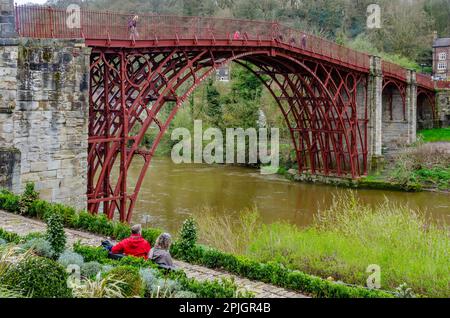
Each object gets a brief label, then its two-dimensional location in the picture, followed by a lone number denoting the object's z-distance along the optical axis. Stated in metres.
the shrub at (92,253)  9.68
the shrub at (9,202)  14.24
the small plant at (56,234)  9.75
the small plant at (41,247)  9.62
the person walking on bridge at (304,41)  30.80
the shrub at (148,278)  8.24
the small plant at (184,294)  7.83
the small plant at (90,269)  8.81
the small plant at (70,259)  9.16
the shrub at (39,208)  13.77
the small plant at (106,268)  8.64
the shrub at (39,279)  7.45
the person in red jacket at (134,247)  10.02
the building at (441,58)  61.39
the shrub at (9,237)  10.62
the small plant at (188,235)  10.81
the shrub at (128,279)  7.83
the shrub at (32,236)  10.49
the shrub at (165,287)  8.06
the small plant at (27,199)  14.09
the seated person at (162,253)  9.50
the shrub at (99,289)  7.55
